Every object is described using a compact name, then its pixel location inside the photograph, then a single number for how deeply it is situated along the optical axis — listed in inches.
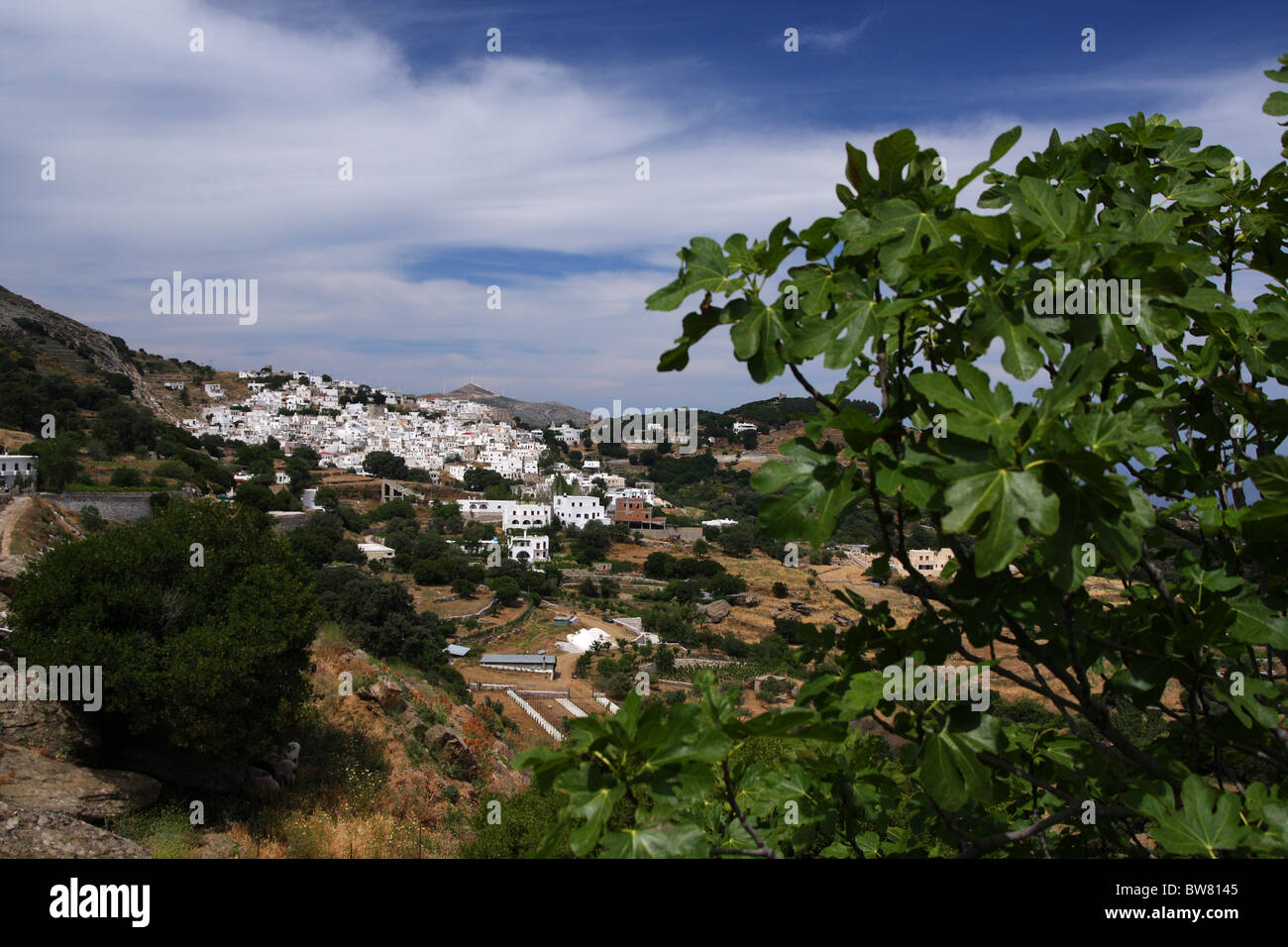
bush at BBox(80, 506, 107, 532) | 906.5
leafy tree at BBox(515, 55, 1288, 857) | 46.3
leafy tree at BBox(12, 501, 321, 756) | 296.8
